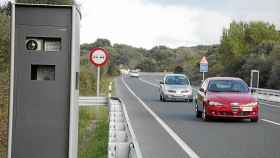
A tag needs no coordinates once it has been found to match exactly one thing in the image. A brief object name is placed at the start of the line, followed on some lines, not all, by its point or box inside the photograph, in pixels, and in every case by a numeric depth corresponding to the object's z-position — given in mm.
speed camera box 6598
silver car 33438
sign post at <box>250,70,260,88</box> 49231
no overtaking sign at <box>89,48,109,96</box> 22797
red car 19562
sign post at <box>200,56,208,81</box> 45959
